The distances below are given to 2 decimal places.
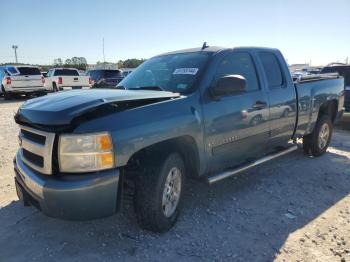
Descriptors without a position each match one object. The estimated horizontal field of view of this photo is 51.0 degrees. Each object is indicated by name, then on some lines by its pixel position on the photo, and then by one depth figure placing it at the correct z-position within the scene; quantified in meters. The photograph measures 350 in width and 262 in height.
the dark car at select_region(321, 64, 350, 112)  10.77
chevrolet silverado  2.99
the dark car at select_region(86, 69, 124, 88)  19.87
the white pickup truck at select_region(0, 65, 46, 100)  18.62
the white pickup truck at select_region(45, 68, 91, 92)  21.39
